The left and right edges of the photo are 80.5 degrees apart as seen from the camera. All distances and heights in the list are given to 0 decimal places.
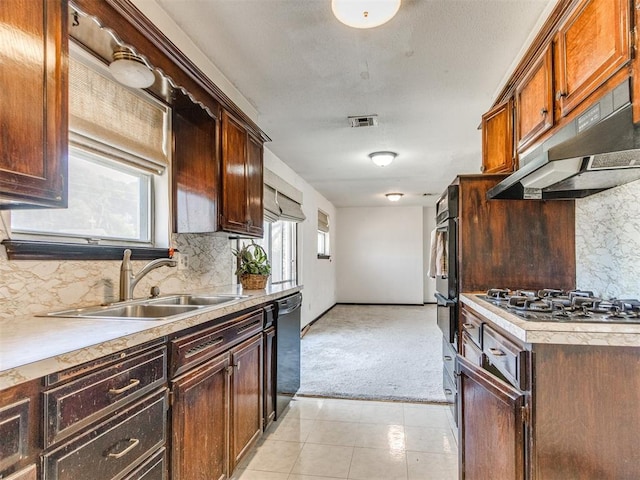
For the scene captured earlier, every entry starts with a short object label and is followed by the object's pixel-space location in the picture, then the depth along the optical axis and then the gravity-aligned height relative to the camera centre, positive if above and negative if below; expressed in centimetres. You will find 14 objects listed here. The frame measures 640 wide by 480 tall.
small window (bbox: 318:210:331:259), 739 +17
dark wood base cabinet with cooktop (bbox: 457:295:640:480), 121 -53
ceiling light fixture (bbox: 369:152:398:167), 429 +99
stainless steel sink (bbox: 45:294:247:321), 155 -31
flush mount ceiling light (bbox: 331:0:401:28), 169 +106
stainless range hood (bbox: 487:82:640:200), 123 +32
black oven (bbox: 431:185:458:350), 252 -15
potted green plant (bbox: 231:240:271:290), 276 -19
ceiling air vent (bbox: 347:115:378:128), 325 +108
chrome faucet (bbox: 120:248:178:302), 185 -16
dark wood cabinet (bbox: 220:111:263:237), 244 +47
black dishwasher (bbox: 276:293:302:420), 256 -76
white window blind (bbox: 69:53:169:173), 177 +67
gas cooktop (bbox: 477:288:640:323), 131 -26
